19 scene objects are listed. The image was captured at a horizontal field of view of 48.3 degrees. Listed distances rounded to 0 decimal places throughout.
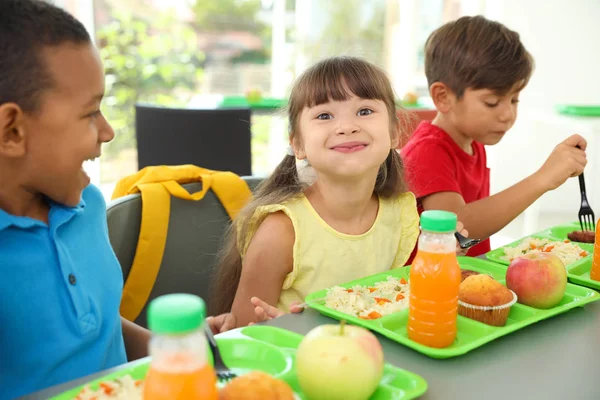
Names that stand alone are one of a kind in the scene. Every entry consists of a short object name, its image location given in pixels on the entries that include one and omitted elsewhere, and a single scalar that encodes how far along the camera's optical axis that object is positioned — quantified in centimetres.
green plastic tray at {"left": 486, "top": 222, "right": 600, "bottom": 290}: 122
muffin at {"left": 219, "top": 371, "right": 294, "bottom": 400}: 66
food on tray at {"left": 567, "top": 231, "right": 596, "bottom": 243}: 148
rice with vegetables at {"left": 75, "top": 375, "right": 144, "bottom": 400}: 74
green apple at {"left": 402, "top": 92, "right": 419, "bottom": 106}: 379
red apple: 108
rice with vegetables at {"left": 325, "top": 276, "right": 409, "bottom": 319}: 105
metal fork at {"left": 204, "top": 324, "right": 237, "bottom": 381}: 82
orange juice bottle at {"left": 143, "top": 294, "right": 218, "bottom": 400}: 55
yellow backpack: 144
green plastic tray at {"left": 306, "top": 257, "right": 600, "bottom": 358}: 92
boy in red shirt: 170
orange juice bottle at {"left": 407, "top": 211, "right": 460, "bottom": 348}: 89
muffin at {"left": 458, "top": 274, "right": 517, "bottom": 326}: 102
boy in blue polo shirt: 91
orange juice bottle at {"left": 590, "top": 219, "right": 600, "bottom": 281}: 122
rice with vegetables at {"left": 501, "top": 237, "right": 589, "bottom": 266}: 136
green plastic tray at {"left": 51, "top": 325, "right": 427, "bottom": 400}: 78
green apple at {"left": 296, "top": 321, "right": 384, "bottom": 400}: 72
